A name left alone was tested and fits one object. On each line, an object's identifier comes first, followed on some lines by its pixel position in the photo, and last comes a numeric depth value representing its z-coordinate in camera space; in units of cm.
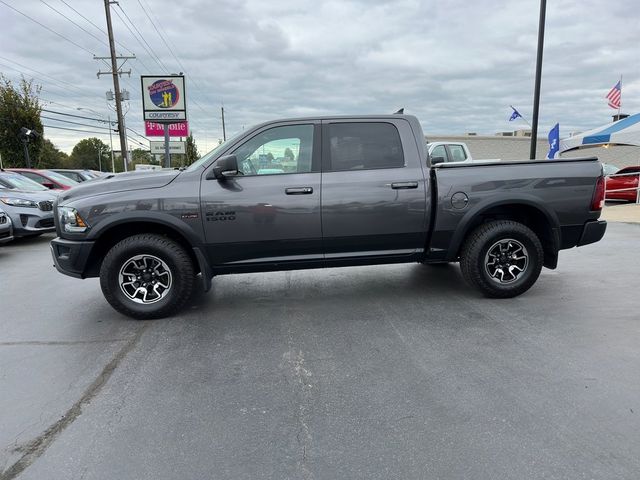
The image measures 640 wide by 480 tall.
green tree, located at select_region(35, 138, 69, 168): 7925
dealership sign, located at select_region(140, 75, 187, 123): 1526
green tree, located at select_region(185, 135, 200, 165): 5454
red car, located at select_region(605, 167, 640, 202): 1522
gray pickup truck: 450
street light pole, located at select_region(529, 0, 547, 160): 1251
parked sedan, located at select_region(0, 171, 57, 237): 927
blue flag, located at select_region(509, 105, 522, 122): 2409
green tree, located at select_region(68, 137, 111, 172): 11806
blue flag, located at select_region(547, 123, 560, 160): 1932
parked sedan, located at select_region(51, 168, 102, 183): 1644
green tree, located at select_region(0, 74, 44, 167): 2614
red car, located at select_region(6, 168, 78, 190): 1328
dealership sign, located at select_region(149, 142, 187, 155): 4204
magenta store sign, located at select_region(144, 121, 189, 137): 3375
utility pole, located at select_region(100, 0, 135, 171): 2667
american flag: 1953
